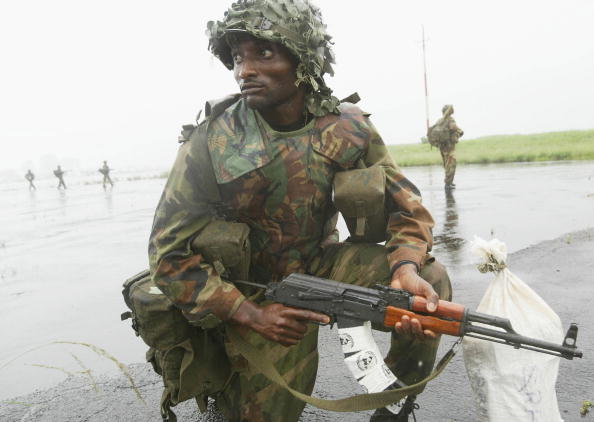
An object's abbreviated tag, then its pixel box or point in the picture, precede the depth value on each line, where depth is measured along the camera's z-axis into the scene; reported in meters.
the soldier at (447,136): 12.94
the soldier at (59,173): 30.43
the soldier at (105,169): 28.09
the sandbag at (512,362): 2.12
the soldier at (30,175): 33.81
